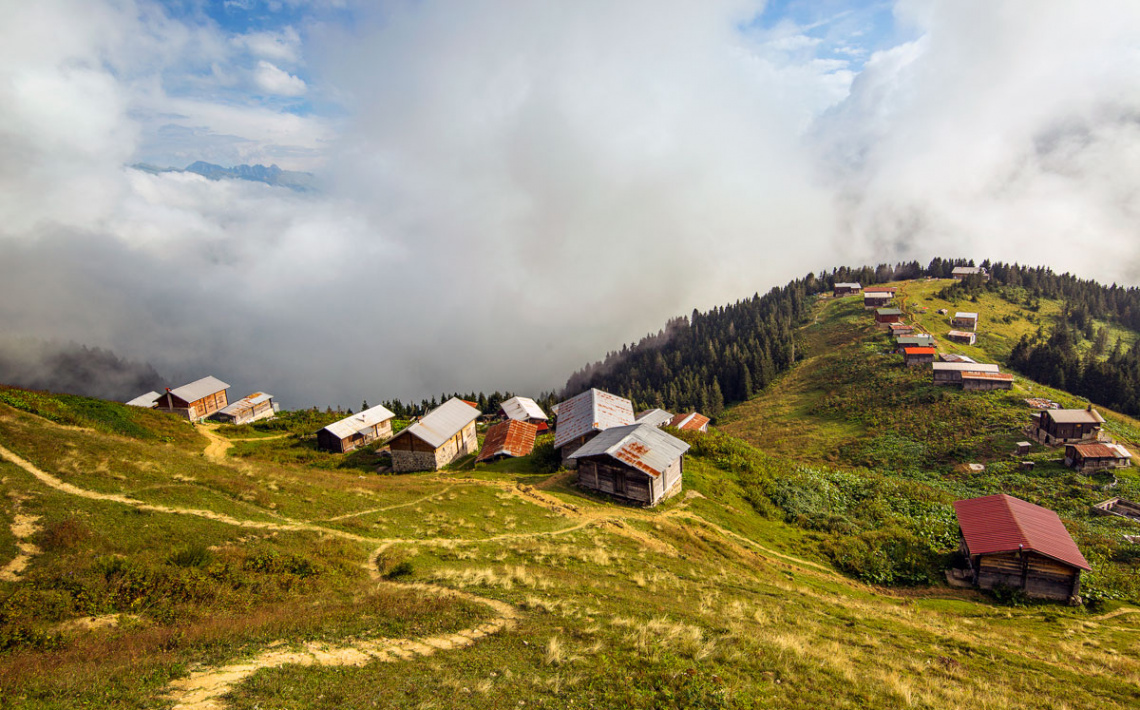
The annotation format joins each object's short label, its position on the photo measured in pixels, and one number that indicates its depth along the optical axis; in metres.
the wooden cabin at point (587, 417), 48.81
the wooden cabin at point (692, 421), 83.39
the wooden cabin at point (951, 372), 93.74
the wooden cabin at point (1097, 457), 64.94
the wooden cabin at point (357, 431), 70.44
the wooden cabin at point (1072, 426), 71.38
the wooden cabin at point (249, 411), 89.81
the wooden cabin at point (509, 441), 56.72
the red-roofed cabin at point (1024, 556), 32.09
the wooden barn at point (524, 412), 87.75
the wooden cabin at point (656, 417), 76.71
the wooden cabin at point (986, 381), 91.62
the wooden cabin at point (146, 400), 94.70
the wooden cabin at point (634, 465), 37.84
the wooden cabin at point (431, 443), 55.28
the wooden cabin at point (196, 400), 83.44
